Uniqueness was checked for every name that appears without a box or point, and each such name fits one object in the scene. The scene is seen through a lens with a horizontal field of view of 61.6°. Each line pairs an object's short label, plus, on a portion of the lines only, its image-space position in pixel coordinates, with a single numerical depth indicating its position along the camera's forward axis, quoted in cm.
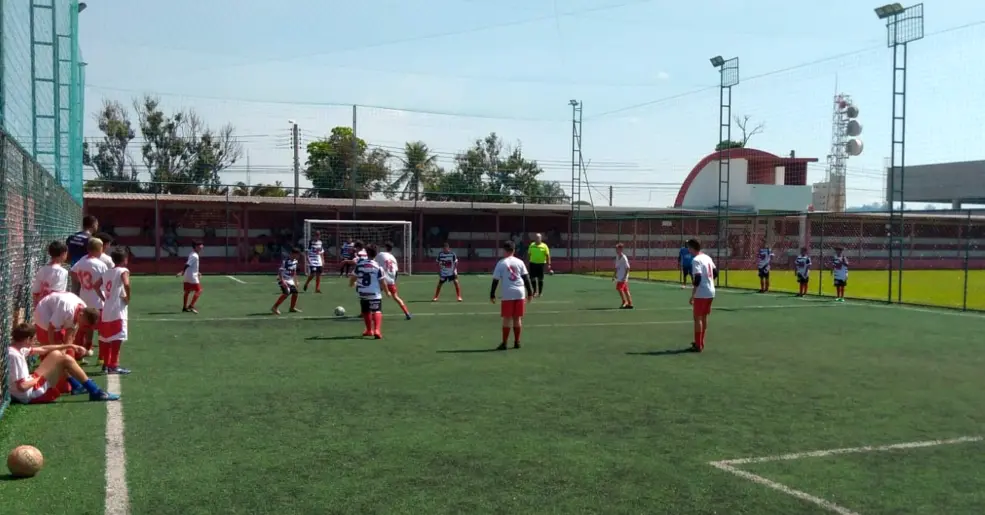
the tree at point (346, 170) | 4348
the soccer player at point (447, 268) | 2320
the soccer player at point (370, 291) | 1435
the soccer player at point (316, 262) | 2586
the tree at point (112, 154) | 4294
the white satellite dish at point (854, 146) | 5760
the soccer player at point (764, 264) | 2669
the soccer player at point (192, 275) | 1847
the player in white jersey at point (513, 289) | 1299
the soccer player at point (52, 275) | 1009
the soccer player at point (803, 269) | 2520
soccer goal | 3906
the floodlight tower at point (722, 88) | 3100
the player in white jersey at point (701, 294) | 1309
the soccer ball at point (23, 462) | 596
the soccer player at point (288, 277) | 1823
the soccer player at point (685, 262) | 2648
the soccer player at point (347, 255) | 3203
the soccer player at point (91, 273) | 1044
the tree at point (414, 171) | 4508
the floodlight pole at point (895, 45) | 2197
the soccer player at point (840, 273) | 2362
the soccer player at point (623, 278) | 2099
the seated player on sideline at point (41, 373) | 813
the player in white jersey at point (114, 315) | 1030
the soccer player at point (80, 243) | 1194
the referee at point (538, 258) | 2344
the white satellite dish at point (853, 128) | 6069
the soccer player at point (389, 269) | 1743
